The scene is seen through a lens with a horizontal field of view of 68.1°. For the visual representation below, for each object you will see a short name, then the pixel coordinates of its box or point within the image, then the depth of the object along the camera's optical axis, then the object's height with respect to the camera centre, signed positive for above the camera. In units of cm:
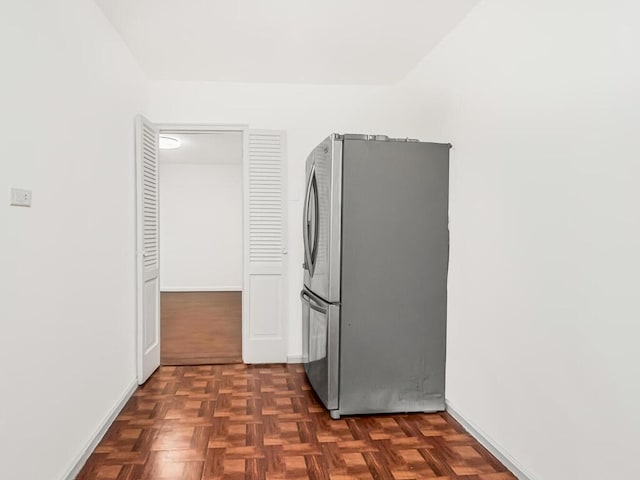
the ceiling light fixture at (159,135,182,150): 639 +117
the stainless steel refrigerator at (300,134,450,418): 293 -29
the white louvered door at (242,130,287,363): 410 -18
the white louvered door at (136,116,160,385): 349 -20
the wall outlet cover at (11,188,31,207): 169 +10
